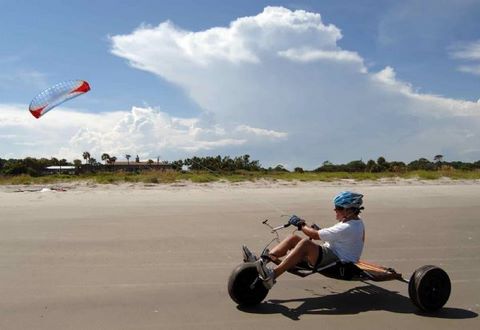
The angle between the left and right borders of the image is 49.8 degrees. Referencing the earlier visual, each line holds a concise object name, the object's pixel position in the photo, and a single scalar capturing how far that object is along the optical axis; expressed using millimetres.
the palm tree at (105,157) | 70956
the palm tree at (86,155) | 77250
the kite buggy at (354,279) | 5246
